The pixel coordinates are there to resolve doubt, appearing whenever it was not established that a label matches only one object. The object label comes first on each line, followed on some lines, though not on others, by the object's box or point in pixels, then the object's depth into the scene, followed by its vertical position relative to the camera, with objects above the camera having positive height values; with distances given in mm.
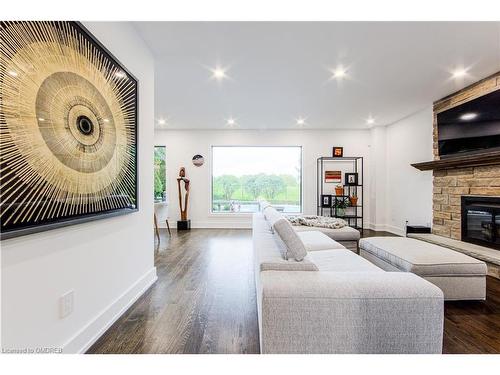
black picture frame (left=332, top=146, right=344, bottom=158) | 6219 +971
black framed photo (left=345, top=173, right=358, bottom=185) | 6039 +307
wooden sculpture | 6148 -3
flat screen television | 3137 +903
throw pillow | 1529 -302
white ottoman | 2164 -677
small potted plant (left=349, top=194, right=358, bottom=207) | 5930 -204
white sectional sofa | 1263 -636
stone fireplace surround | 3219 +138
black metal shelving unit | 6113 -15
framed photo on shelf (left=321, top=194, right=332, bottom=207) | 6059 -221
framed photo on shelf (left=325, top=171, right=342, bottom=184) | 6277 +374
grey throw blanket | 3800 -485
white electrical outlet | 1409 -657
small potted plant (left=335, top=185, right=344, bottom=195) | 6079 +16
